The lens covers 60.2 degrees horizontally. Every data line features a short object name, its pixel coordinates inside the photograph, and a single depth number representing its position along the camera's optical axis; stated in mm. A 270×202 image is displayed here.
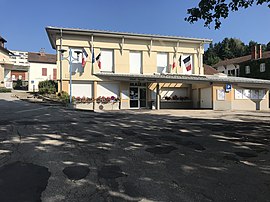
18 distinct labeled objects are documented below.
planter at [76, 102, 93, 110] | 20500
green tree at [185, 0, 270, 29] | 7453
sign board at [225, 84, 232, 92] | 21697
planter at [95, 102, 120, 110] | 21219
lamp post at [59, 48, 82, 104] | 20441
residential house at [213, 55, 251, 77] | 41562
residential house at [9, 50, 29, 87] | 52328
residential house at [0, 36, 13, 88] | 38844
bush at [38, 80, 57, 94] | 22558
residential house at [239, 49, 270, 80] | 35438
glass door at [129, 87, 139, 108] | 22375
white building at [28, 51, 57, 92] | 42781
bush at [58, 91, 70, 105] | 18016
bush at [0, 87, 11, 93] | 30328
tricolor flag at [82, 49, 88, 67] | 20766
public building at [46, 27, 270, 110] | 21017
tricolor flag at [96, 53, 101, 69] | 21344
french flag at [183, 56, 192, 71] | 23828
